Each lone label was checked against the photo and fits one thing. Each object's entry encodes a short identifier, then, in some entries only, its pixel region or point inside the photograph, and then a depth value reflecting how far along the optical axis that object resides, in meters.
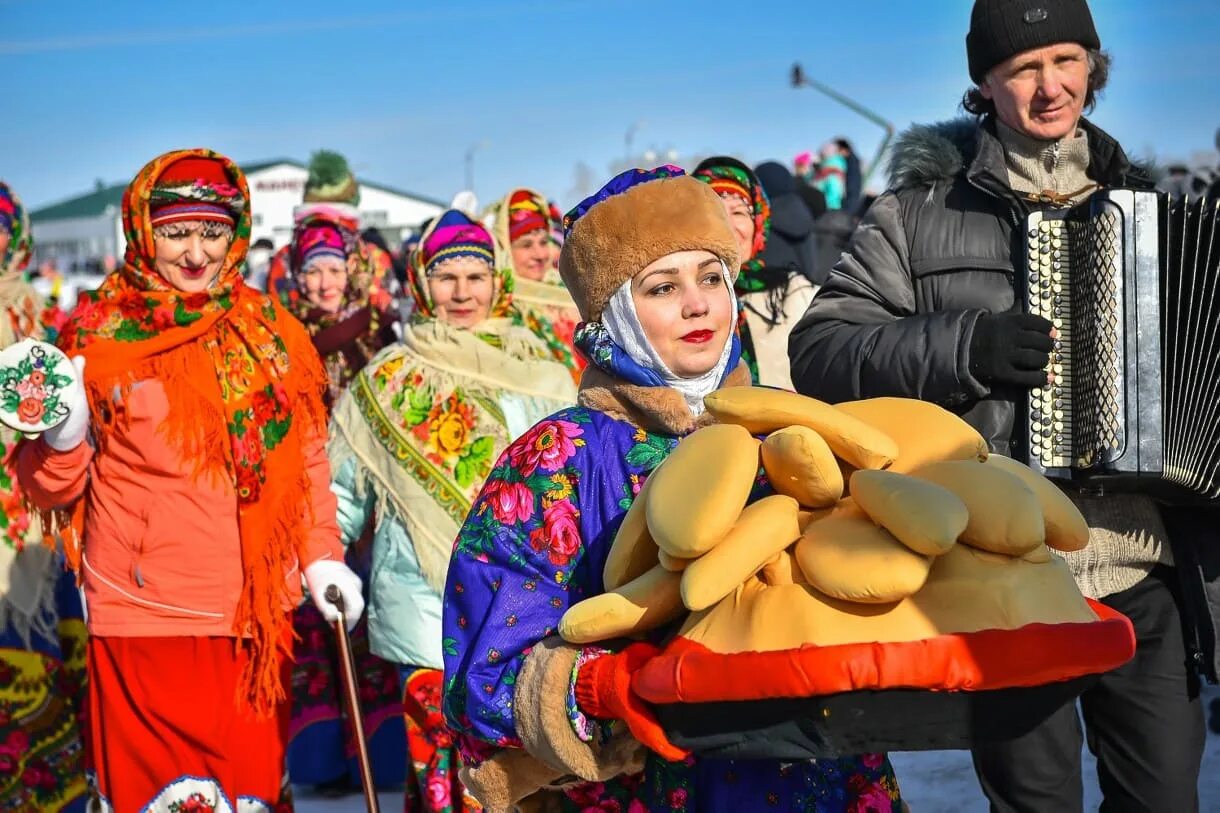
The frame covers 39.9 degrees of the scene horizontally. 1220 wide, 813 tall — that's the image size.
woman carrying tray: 2.33
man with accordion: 3.32
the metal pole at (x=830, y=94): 27.52
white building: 38.97
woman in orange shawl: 4.46
